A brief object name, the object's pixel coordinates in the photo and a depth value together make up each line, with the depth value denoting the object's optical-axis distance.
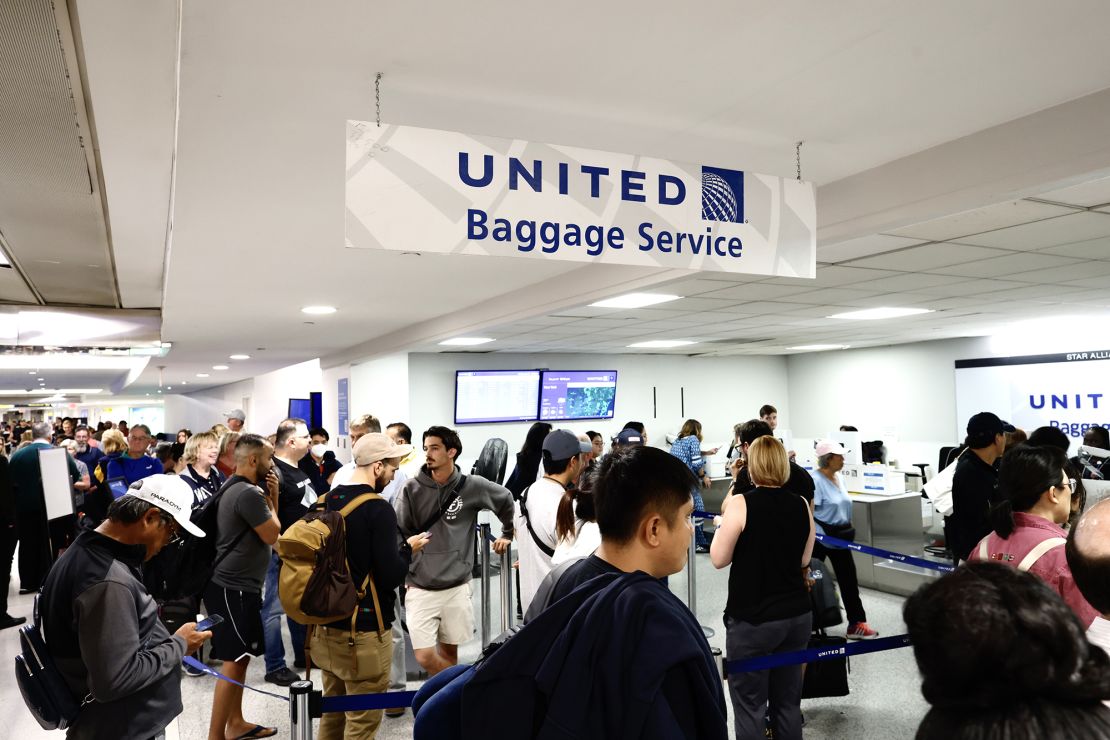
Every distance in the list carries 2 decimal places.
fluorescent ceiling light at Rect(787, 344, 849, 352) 11.40
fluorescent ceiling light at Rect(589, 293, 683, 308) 5.61
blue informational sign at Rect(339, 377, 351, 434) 11.08
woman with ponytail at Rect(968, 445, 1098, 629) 2.37
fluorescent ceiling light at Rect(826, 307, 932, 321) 7.06
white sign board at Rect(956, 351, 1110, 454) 9.19
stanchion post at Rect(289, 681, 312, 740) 2.17
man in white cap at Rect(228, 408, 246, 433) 7.92
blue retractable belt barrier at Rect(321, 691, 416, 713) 2.16
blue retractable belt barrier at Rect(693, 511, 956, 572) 3.77
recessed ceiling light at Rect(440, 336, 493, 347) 8.66
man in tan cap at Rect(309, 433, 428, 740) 2.81
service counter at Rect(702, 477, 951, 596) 6.92
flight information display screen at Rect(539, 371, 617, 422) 11.63
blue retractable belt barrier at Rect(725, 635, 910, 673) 2.65
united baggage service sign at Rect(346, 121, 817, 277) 2.19
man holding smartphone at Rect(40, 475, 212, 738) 2.04
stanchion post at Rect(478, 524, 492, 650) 4.55
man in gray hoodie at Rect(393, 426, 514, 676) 3.65
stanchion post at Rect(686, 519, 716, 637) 4.95
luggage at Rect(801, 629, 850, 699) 3.70
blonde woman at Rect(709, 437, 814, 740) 2.95
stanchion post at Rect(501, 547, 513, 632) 4.43
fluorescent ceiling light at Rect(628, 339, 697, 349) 9.95
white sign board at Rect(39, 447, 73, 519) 6.22
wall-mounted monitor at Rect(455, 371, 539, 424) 11.03
